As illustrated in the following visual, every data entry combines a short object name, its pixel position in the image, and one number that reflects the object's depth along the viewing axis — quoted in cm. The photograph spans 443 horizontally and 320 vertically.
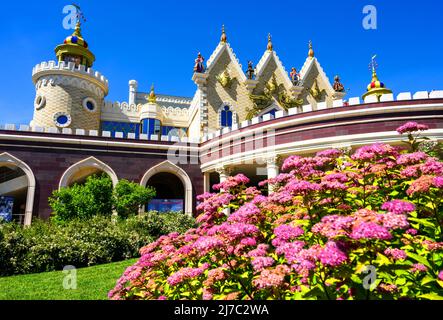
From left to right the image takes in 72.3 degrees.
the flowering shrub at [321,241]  321
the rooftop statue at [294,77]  3328
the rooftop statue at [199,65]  2955
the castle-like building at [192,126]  1822
